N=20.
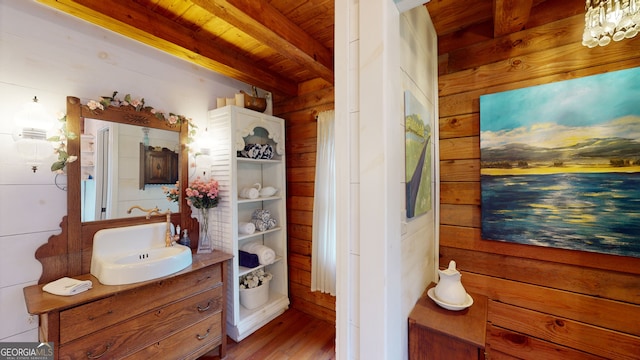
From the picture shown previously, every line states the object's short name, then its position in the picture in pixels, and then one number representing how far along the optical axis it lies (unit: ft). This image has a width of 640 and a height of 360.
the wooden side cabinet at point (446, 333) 3.14
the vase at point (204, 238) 6.31
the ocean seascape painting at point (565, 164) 3.64
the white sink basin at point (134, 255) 4.38
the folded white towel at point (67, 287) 3.97
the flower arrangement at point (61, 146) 4.57
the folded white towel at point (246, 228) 7.02
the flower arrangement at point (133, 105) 5.06
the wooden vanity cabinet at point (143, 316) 3.76
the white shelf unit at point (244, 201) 6.46
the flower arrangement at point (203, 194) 6.28
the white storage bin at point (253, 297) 7.07
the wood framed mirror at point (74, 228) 4.50
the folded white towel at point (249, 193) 7.07
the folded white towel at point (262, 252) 7.20
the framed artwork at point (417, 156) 3.47
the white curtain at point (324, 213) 7.11
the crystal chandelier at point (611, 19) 2.66
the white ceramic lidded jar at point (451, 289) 3.83
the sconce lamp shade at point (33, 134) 4.25
